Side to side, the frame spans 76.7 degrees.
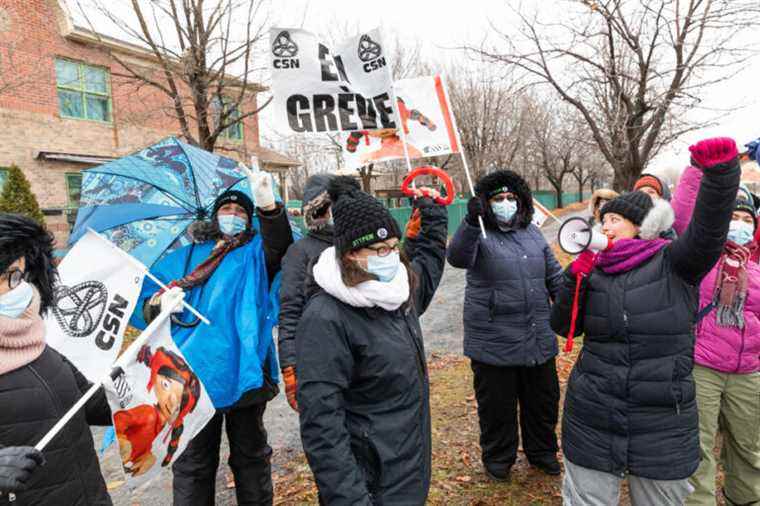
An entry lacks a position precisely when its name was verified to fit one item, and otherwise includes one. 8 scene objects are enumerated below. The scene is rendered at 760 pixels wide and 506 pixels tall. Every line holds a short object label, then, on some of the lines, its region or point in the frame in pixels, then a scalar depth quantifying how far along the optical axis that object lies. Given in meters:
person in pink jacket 2.72
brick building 12.65
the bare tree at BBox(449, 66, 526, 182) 22.27
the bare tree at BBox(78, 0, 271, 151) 7.42
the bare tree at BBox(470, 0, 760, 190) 7.01
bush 9.77
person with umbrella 2.77
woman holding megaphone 2.26
